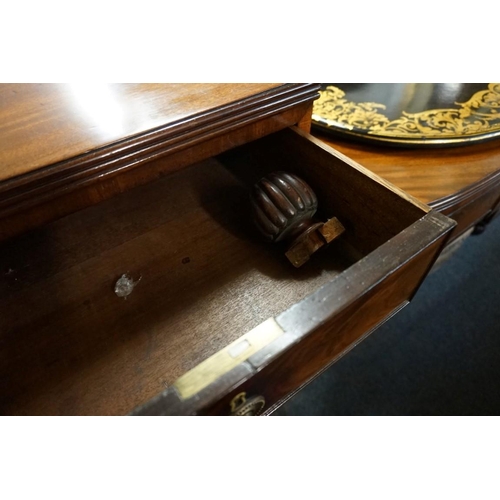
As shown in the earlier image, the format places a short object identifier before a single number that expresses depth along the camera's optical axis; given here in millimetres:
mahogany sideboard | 377
